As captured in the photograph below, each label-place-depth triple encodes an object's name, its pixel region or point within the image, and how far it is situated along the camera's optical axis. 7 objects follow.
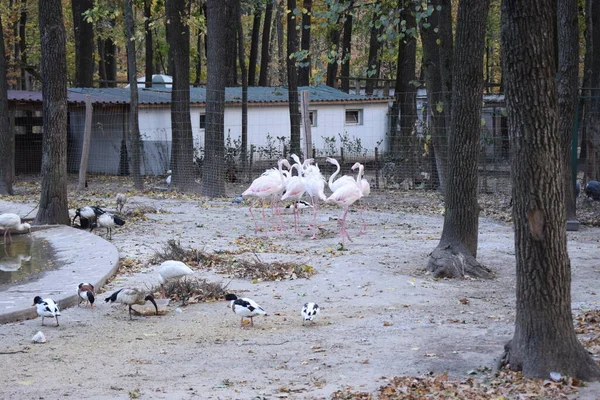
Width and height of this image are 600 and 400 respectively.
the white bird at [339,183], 15.54
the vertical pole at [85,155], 24.22
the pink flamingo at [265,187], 16.05
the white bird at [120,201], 17.73
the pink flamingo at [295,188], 16.02
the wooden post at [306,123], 21.52
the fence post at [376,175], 23.89
